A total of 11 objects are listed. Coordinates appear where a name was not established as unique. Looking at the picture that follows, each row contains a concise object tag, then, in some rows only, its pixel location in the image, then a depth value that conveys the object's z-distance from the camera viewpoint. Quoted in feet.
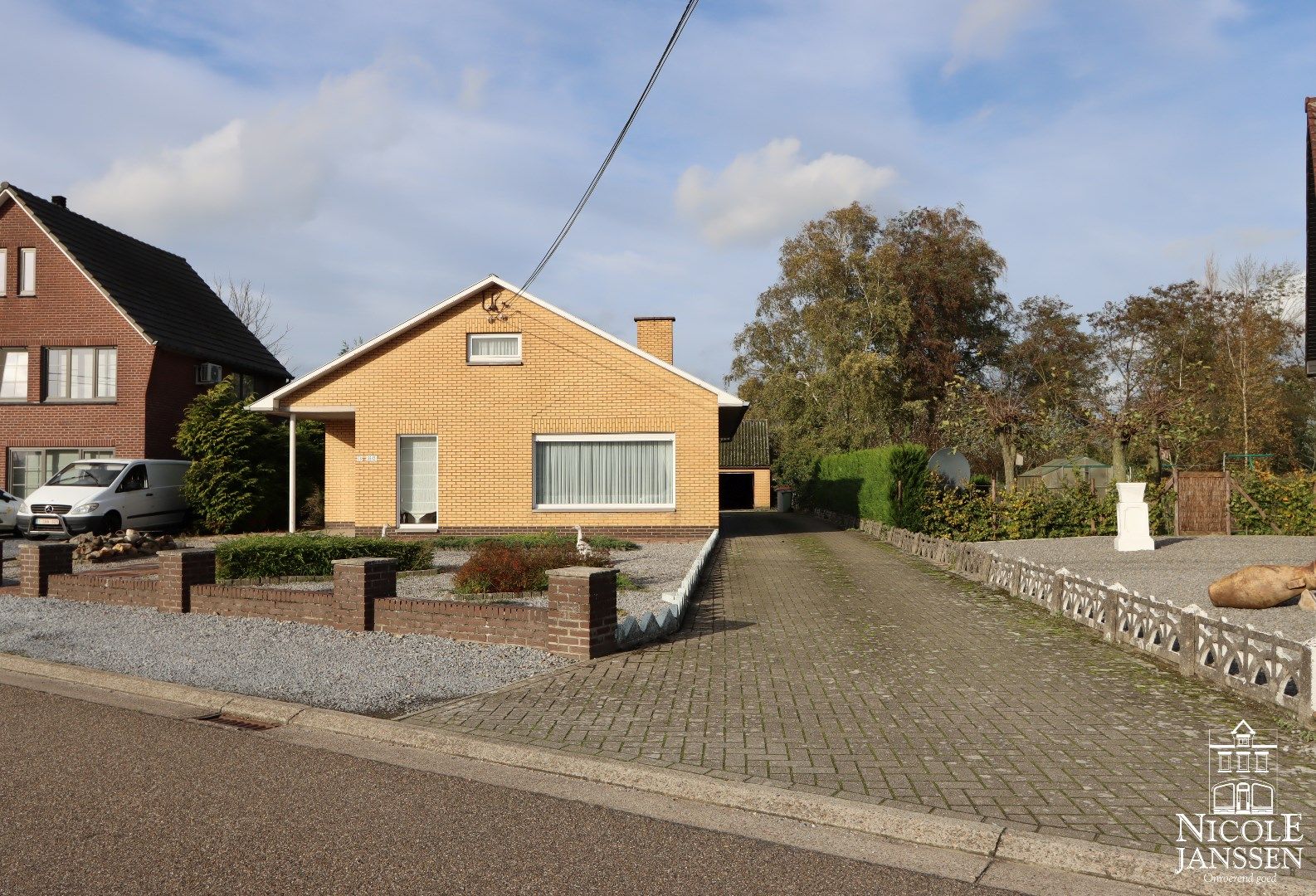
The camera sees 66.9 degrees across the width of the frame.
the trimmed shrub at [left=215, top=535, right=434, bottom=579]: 47.44
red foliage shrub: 42.11
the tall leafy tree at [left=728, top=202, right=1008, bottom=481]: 145.69
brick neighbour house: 89.25
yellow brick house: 74.18
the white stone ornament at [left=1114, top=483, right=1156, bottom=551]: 62.39
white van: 69.15
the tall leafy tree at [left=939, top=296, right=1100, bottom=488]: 147.64
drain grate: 23.89
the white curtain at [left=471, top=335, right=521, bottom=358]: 75.10
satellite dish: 83.99
